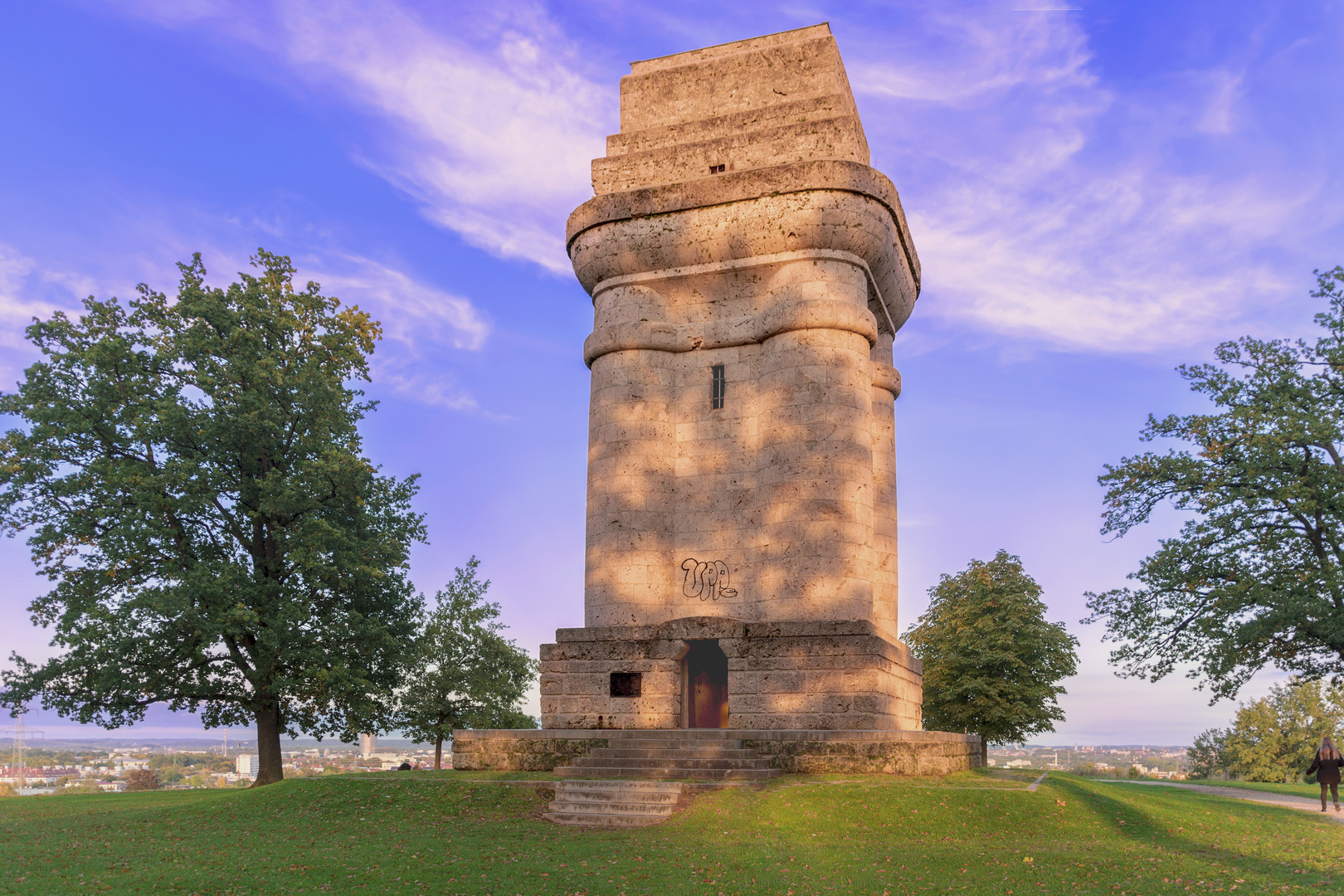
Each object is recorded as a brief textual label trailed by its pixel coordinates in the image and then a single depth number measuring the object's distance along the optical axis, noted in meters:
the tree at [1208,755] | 48.69
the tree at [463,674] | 33.09
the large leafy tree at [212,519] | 23.17
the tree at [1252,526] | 23.70
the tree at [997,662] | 34.81
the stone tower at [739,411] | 19.17
